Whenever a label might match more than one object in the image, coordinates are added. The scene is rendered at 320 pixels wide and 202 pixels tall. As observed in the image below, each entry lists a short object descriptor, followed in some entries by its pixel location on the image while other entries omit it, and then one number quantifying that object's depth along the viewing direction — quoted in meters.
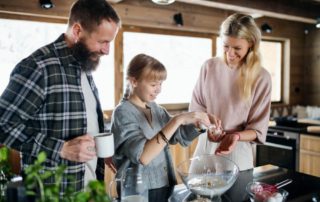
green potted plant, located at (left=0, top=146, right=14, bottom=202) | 0.82
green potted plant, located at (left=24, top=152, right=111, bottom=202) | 0.64
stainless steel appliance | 3.64
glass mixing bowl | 1.24
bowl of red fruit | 1.21
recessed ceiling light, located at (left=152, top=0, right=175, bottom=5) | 2.46
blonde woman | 1.71
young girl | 1.33
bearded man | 1.18
